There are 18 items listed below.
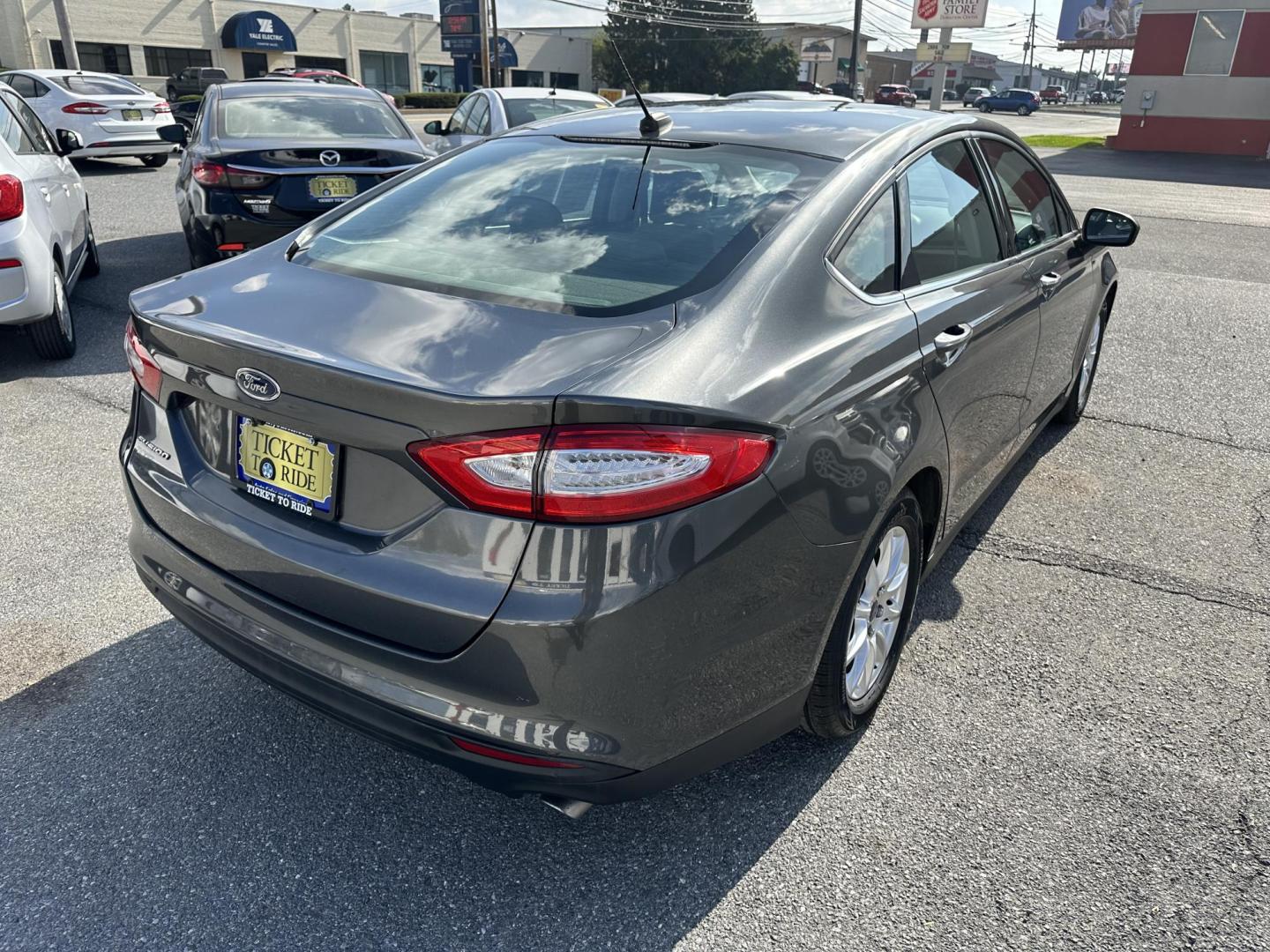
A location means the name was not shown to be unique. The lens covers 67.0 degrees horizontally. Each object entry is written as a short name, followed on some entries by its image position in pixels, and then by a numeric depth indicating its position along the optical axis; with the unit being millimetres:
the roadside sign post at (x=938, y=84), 34281
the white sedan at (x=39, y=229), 5312
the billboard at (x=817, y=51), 78812
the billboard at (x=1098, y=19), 56719
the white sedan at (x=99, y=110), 15219
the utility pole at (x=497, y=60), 45484
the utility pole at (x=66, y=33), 30327
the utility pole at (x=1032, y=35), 120688
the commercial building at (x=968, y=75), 94250
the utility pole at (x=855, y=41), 48097
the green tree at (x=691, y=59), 65812
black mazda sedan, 6445
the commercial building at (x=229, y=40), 39688
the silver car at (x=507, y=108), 9969
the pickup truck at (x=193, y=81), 31359
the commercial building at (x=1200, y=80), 27281
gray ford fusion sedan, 1784
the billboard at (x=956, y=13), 40062
